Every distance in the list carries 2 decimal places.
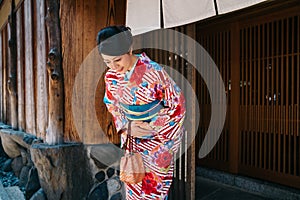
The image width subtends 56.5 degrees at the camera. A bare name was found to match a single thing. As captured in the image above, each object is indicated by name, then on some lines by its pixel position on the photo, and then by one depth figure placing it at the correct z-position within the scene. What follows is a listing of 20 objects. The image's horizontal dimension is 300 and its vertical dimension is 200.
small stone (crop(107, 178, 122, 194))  4.16
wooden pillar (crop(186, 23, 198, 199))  3.53
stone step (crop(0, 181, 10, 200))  5.22
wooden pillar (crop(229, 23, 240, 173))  5.25
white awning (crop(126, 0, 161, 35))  3.59
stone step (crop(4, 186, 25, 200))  5.31
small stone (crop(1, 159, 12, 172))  7.45
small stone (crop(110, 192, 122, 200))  4.11
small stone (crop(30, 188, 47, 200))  4.28
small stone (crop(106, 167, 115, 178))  4.19
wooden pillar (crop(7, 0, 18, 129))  7.70
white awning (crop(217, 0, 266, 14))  2.56
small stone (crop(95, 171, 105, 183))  4.16
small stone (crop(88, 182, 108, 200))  4.12
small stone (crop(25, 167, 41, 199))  4.64
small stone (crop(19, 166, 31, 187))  6.12
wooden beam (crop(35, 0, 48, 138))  5.23
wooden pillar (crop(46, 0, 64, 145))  4.29
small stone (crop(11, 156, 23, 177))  6.94
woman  2.21
